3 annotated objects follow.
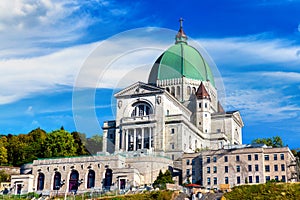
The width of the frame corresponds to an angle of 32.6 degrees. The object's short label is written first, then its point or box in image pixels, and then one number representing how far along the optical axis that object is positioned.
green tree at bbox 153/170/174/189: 83.50
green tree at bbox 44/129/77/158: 109.12
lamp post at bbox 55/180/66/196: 94.44
